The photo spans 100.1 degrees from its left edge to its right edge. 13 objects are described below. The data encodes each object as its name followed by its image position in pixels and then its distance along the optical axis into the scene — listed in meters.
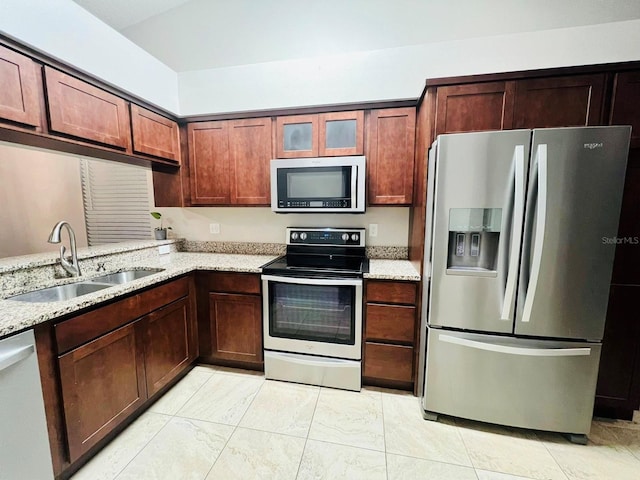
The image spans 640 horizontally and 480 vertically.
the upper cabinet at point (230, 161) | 2.33
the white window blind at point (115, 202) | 2.99
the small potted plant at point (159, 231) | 2.73
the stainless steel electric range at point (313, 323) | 1.97
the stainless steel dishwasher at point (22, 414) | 1.05
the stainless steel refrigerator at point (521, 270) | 1.38
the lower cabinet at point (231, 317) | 2.14
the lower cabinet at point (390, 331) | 1.90
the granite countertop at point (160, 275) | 1.14
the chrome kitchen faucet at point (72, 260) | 1.66
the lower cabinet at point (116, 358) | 1.30
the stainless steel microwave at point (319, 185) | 2.06
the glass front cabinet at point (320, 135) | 2.15
